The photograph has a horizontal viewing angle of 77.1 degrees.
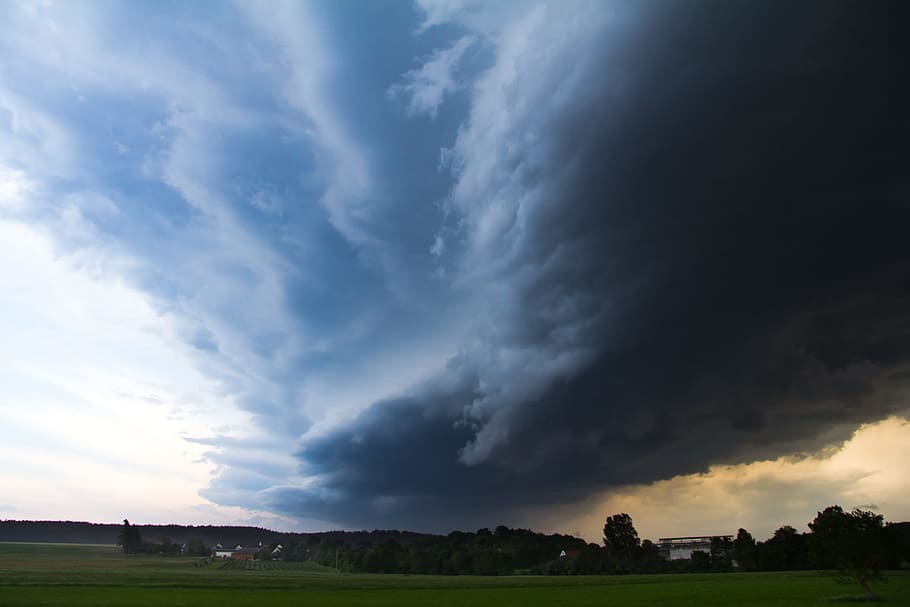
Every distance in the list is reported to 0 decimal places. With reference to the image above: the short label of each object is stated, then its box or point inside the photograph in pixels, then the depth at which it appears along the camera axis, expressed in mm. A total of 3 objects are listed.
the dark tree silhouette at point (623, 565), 193375
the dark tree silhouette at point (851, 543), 63562
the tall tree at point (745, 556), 177250
